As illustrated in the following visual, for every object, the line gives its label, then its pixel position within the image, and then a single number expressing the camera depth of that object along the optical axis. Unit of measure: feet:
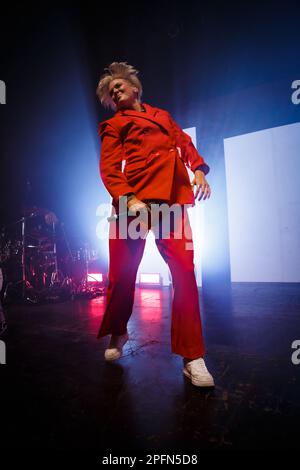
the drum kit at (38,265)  11.46
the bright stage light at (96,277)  14.18
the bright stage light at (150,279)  15.12
